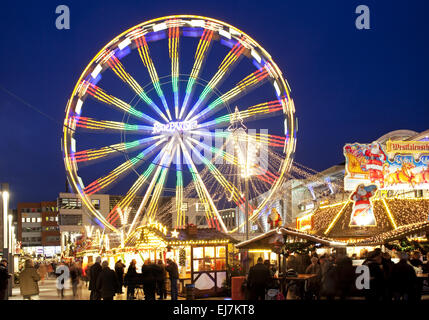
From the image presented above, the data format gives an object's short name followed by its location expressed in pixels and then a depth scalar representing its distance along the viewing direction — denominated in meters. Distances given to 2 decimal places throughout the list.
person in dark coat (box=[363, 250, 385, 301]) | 11.20
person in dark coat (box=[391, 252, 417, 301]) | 11.55
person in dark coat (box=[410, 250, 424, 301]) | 17.30
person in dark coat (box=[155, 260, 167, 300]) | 16.02
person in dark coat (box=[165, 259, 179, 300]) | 18.58
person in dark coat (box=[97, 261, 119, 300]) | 14.14
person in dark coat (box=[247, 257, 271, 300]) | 13.54
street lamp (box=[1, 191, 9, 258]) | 23.72
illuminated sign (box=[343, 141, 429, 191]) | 25.42
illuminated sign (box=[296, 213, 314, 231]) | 27.75
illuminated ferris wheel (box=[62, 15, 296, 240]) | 26.62
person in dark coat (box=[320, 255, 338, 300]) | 10.76
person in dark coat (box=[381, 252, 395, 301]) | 11.68
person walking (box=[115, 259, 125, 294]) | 19.02
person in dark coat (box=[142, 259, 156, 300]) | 15.69
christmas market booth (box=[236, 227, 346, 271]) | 17.02
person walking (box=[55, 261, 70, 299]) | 20.66
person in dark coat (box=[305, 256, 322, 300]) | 15.67
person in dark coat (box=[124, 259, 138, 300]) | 17.59
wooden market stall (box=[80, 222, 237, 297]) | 21.36
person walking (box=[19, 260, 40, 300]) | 14.05
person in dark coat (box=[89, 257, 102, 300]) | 15.78
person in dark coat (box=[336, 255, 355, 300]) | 10.64
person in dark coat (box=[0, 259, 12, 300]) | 14.01
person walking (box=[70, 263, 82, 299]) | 20.81
